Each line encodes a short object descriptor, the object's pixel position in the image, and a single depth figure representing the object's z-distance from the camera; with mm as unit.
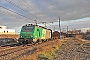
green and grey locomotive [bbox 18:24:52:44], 25281
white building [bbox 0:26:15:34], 74675
